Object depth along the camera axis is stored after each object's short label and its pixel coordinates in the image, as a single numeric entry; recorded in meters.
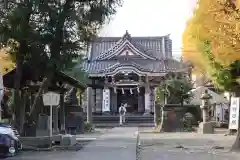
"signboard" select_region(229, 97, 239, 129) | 28.85
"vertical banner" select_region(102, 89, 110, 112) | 52.69
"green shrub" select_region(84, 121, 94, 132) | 35.75
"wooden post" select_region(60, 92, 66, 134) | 29.93
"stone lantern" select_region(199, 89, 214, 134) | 32.72
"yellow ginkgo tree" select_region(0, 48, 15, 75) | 23.80
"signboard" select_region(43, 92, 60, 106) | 21.47
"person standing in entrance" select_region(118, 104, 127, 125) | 46.41
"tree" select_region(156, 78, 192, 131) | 37.62
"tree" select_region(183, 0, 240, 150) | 15.68
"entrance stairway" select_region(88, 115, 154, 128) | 47.25
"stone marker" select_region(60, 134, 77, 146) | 21.97
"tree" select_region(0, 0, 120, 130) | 20.61
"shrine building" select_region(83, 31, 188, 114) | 51.62
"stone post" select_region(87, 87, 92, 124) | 39.09
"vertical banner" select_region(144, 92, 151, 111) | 52.46
